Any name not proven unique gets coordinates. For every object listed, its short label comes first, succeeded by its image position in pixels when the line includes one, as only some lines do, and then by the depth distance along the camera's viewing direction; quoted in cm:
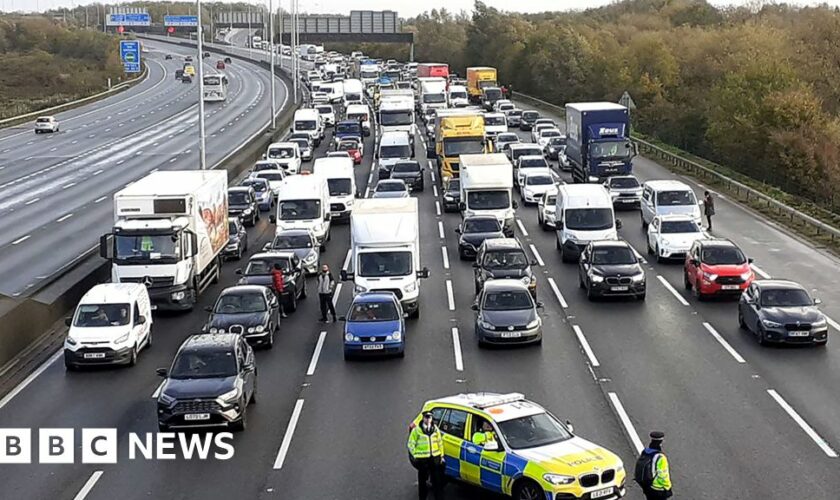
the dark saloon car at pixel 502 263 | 3444
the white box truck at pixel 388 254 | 3284
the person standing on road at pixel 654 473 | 1644
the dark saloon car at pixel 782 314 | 2820
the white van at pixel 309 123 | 7975
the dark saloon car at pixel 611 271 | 3397
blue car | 2822
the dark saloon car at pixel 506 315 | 2886
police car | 1666
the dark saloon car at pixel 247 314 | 2938
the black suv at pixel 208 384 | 2223
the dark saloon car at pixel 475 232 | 4128
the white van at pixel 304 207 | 4347
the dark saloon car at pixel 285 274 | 3416
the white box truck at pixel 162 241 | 3338
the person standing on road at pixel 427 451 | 1788
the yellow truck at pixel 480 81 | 10850
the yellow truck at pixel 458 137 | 5750
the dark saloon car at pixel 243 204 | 4938
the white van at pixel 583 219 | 4044
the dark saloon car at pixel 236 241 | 4253
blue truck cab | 5512
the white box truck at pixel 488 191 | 4522
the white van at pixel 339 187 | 5003
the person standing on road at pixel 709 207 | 4566
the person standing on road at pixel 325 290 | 3291
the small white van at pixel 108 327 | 2797
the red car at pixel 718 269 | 3381
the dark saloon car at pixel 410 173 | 5809
